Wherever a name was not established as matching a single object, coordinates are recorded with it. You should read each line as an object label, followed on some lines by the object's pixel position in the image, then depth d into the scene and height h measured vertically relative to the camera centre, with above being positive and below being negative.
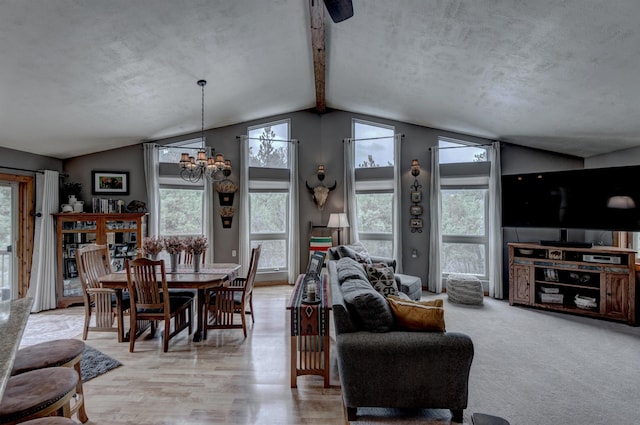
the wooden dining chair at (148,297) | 3.10 -0.88
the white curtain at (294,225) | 5.86 -0.18
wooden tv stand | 3.88 -0.95
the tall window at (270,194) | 5.93 +0.46
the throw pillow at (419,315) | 2.14 -0.74
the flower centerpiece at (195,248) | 3.67 -0.40
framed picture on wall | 5.15 +0.62
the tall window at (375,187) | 5.88 +0.59
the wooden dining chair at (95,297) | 3.45 -0.98
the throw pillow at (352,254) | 4.47 -0.60
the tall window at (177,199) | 5.48 +0.34
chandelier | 3.57 +0.67
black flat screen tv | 3.93 +0.24
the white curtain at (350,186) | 5.83 +0.61
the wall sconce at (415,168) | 5.53 +0.91
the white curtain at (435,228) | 5.42 -0.23
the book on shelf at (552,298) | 4.33 -1.25
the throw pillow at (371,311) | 2.18 -0.72
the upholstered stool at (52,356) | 1.69 -0.85
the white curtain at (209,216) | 5.51 +0.01
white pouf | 4.71 -1.22
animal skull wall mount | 5.91 +0.51
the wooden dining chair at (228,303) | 3.47 -1.03
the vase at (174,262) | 3.76 -0.59
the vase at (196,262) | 3.70 -0.58
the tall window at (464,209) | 5.41 +0.12
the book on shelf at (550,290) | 4.37 -1.13
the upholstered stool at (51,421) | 1.11 -0.79
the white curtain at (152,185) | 5.28 +0.57
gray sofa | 2.05 -1.10
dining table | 3.24 -0.74
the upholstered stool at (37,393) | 1.30 -0.85
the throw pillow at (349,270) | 2.91 -0.59
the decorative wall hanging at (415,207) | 5.63 +0.17
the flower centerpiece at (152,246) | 3.60 -0.37
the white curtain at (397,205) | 5.61 +0.21
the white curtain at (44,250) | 4.39 -0.50
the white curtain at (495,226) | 5.10 -0.19
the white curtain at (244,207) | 5.64 +0.19
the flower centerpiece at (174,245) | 3.63 -0.36
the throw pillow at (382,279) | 3.34 -0.76
